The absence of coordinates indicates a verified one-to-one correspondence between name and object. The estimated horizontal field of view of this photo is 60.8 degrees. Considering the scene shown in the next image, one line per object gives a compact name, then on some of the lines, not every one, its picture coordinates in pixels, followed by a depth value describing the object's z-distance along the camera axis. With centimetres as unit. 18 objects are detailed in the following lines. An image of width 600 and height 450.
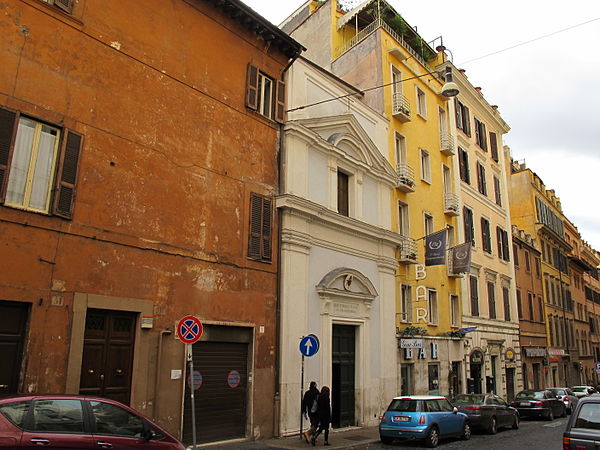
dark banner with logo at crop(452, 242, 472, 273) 2419
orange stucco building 1012
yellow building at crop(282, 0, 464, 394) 2212
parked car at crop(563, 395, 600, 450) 778
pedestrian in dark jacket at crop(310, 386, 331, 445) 1400
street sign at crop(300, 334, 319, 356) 1395
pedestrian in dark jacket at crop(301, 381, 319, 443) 1430
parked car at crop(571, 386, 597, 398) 3293
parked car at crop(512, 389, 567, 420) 2316
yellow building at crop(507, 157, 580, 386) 4124
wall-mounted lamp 1725
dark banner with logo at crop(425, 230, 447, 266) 2209
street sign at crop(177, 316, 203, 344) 1049
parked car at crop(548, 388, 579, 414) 2577
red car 629
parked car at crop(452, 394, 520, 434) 1756
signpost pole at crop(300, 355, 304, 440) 1402
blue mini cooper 1409
